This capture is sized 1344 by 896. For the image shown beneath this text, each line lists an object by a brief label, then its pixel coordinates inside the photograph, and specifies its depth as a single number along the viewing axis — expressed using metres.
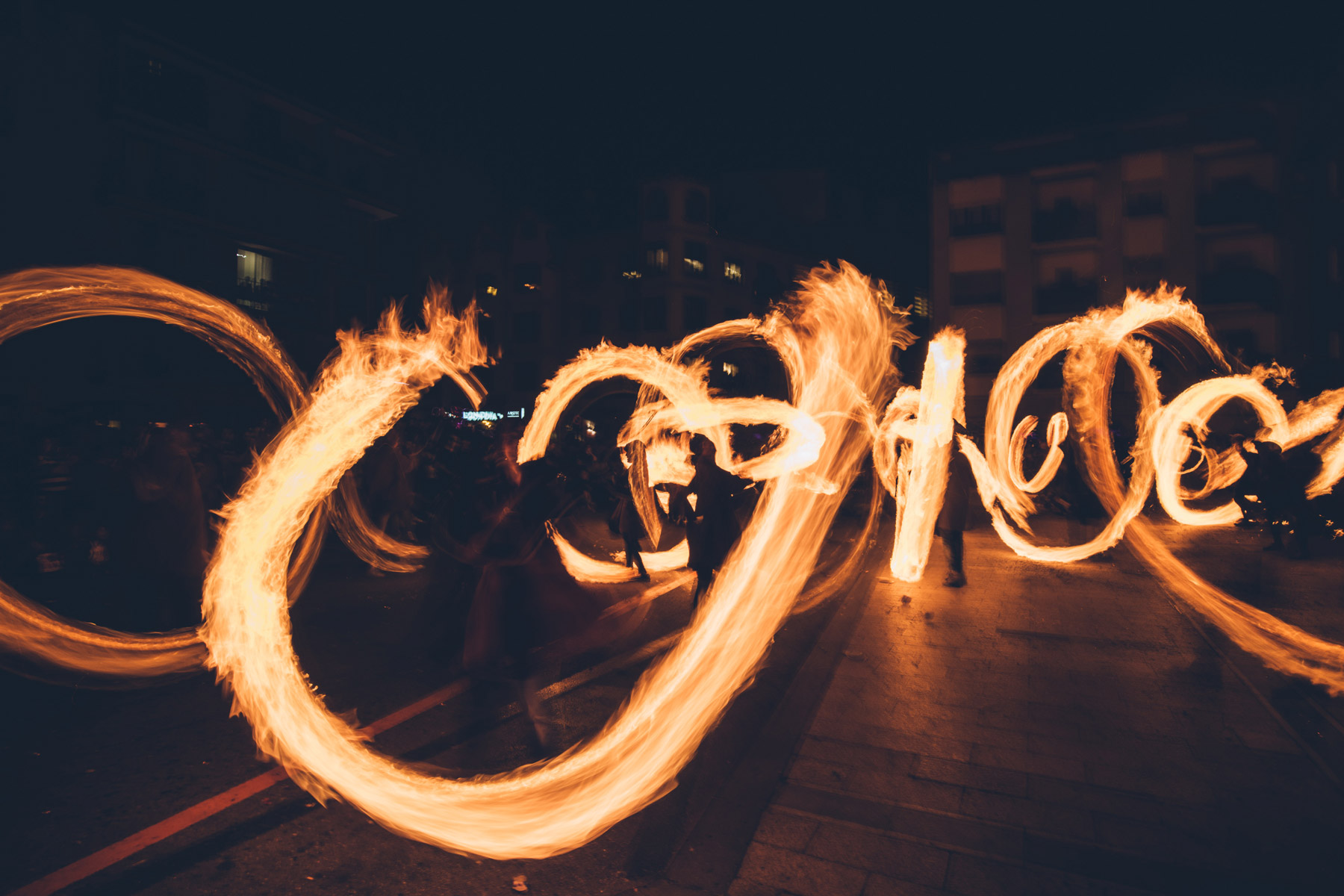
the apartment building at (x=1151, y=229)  30.95
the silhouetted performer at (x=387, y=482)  10.50
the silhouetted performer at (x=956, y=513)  8.79
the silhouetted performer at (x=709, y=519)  7.14
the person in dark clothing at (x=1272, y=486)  10.68
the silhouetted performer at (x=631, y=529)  9.45
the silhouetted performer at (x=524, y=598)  4.39
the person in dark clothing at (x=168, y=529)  6.55
